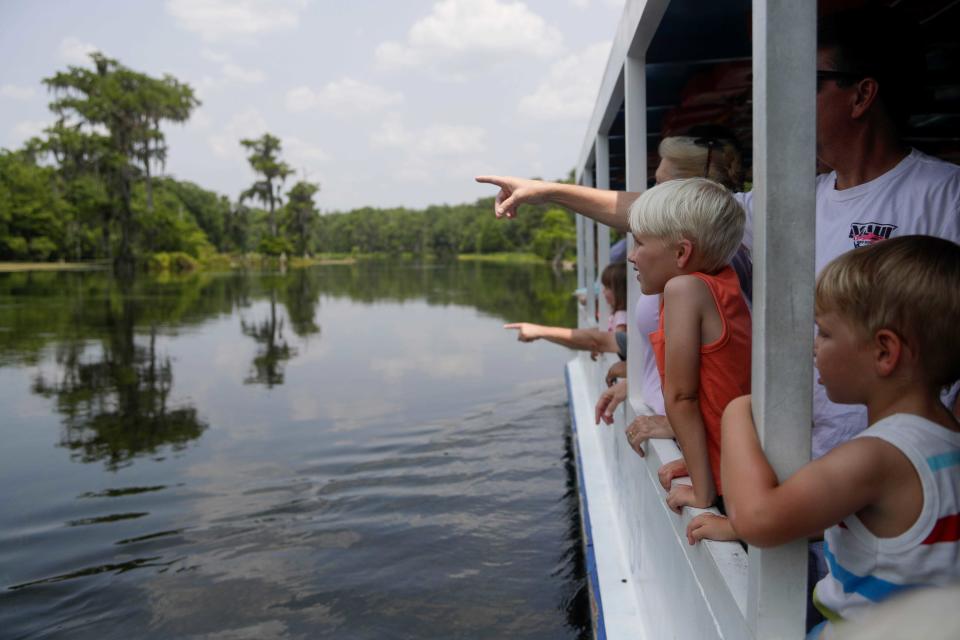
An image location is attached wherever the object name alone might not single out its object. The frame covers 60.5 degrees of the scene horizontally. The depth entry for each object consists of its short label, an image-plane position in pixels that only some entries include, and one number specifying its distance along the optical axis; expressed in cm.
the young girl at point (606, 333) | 462
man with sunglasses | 185
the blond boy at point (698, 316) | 201
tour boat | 144
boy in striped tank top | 126
